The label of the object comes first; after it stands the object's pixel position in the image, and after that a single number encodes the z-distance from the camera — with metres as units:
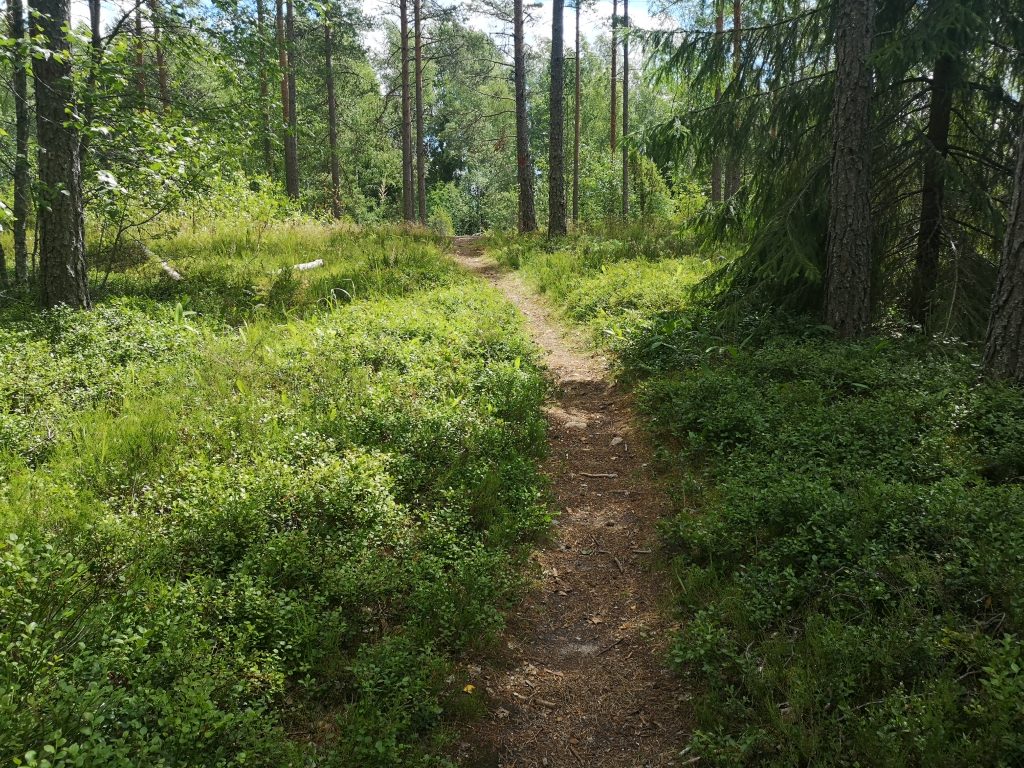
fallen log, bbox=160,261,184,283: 11.12
